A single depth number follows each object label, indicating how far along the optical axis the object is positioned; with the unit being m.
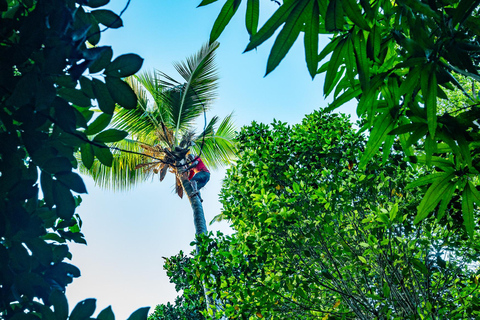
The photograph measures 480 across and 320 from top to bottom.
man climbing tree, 7.57
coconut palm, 7.65
